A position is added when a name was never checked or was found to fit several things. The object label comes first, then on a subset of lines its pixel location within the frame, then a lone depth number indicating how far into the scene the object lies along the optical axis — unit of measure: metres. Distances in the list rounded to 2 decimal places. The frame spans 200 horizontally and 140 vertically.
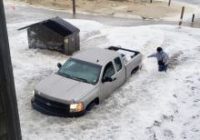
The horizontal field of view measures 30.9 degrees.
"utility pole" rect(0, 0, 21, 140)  2.62
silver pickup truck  10.27
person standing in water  14.06
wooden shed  15.73
